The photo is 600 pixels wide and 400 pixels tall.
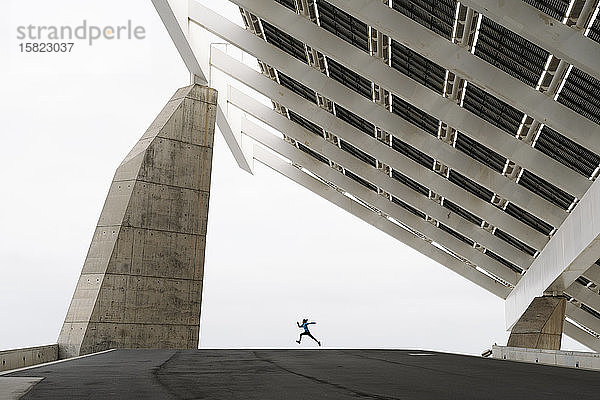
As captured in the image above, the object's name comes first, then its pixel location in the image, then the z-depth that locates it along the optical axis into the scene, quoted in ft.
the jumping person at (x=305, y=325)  107.83
